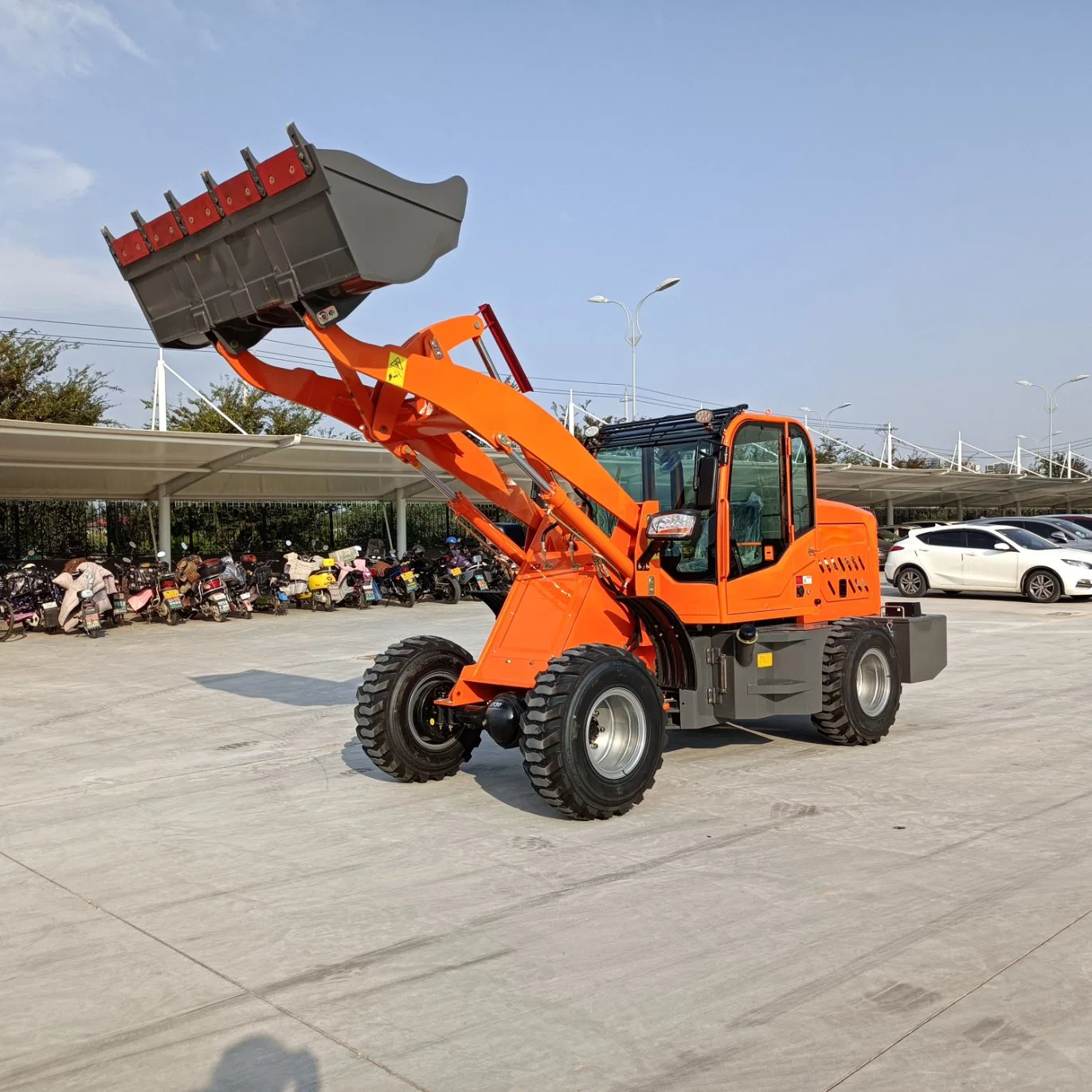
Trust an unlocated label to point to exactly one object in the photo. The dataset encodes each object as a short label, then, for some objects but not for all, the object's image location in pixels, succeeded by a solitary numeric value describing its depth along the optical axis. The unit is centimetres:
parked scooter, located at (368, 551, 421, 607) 2206
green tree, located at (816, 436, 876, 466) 5472
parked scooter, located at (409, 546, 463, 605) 2277
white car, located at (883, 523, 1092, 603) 1958
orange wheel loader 547
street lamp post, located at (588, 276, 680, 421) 2718
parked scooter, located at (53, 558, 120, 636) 1733
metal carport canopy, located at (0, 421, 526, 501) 1716
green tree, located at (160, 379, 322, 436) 3597
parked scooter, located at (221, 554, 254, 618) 1983
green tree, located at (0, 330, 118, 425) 2958
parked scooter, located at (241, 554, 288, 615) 2067
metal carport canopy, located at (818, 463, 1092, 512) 3250
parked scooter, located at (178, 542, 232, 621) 1925
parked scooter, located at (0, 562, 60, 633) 1739
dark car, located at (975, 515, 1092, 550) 2247
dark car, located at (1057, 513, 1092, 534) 2725
